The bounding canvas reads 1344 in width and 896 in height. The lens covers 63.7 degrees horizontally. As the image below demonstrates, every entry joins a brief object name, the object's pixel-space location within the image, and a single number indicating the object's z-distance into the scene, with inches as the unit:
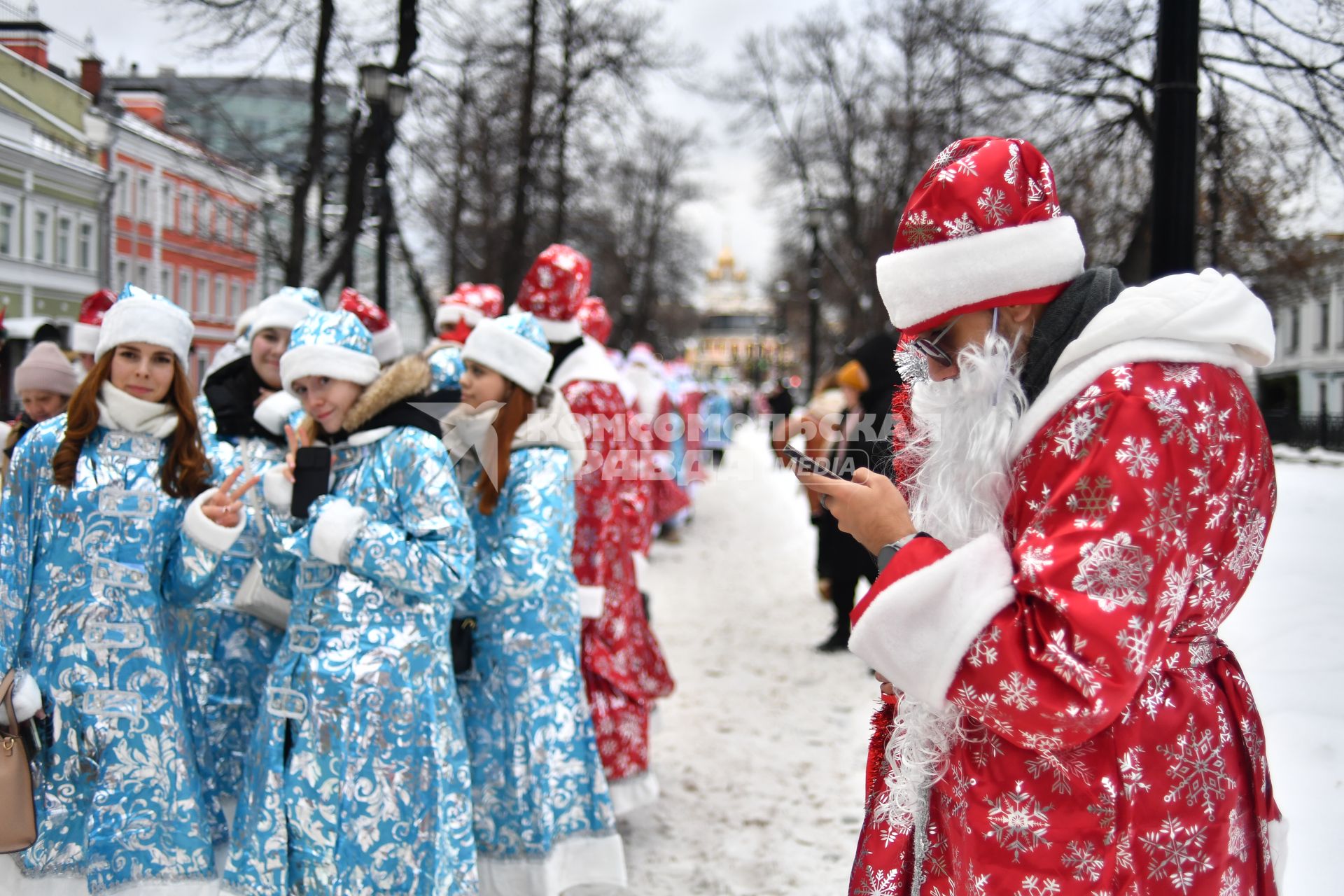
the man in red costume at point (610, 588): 185.2
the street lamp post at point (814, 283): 761.6
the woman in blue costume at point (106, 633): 126.8
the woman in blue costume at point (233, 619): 141.6
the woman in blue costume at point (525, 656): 149.6
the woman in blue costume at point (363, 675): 116.6
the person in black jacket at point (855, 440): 242.5
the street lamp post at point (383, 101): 365.7
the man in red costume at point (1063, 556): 58.3
